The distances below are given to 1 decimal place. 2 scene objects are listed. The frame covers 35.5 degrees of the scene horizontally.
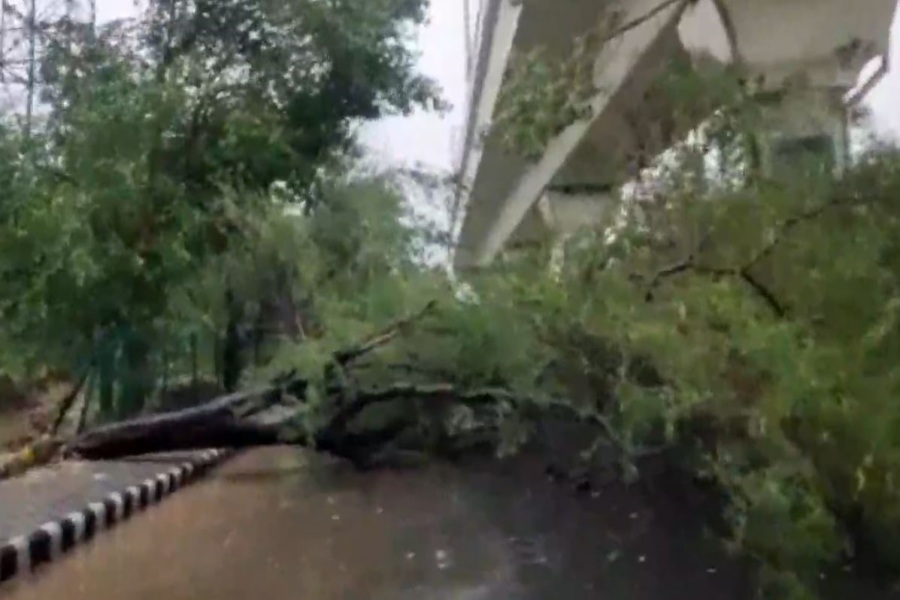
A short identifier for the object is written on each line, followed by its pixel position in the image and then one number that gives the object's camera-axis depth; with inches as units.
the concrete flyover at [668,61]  229.3
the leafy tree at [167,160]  443.5
